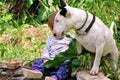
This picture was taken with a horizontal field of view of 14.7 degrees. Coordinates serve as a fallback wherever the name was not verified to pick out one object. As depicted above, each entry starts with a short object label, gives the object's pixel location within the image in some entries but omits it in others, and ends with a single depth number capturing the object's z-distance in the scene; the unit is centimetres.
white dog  429
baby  491
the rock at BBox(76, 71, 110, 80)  451
